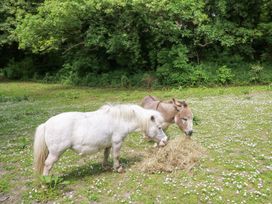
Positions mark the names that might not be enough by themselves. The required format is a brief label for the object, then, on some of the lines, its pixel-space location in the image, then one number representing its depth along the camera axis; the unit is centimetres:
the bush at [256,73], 1744
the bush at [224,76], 1764
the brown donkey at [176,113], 658
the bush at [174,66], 1788
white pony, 515
